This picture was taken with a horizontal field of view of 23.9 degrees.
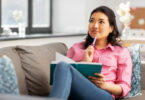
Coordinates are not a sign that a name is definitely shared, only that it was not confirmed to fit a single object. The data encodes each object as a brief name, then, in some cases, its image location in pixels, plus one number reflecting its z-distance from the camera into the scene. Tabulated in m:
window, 4.07
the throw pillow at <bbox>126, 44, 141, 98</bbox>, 2.48
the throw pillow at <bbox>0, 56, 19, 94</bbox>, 1.81
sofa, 2.14
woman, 2.08
